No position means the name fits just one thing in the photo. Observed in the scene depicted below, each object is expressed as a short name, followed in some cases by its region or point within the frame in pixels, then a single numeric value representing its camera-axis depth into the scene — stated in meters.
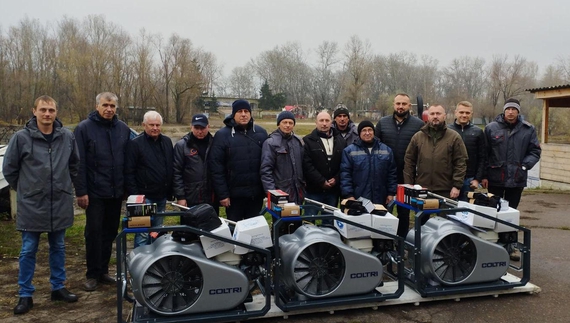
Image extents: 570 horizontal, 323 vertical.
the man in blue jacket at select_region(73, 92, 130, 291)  3.98
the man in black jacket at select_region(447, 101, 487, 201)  4.91
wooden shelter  10.91
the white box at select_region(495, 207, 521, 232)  3.91
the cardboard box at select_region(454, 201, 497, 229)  3.85
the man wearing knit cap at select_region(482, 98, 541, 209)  4.89
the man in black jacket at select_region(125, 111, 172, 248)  4.16
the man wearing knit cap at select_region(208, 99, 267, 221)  4.27
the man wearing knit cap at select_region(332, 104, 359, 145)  4.93
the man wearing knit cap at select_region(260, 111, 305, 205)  4.23
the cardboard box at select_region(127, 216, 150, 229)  3.21
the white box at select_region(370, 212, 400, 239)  3.68
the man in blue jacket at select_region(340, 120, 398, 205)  4.43
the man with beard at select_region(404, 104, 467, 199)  4.46
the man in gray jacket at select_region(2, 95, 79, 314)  3.53
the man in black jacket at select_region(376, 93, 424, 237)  4.86
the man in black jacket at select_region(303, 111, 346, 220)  4.55
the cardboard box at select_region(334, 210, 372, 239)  3.64
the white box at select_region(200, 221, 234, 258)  3.25
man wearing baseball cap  4.36
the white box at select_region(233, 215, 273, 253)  3.38
